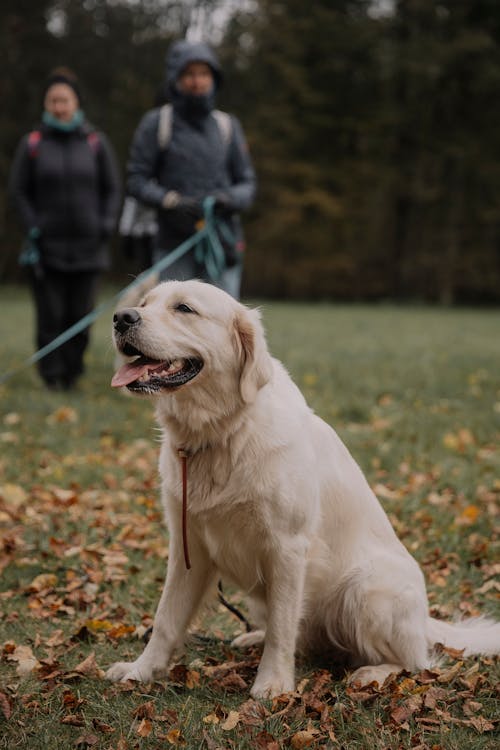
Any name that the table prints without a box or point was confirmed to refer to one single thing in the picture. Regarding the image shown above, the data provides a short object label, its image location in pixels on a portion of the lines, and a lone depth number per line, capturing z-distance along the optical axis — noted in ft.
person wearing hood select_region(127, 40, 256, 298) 18.61
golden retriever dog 8.84
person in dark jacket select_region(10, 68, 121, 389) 24.62
